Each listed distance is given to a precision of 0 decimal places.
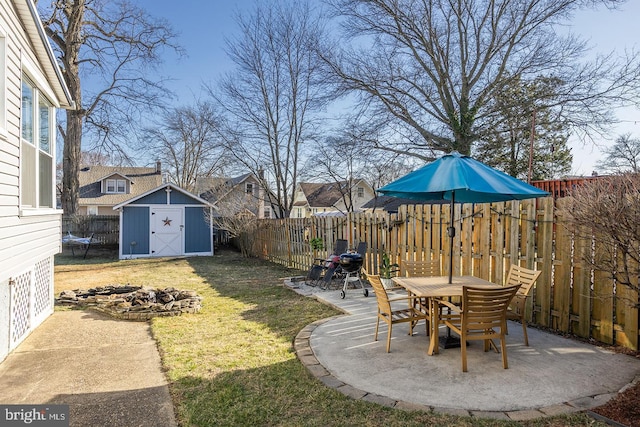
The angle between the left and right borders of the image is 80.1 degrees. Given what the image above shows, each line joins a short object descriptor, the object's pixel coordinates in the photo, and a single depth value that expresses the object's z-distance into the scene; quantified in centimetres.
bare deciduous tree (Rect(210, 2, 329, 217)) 1495
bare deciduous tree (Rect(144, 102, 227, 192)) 2566
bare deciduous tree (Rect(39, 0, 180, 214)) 1496
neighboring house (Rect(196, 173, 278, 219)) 1588
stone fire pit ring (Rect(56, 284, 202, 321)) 608
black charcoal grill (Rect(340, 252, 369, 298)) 710
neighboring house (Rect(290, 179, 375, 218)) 3713
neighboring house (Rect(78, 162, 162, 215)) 2953
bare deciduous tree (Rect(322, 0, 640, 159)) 1305
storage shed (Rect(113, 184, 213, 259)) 1603
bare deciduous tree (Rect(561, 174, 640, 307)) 273
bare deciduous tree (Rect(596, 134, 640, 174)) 1787
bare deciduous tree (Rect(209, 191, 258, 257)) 1573
